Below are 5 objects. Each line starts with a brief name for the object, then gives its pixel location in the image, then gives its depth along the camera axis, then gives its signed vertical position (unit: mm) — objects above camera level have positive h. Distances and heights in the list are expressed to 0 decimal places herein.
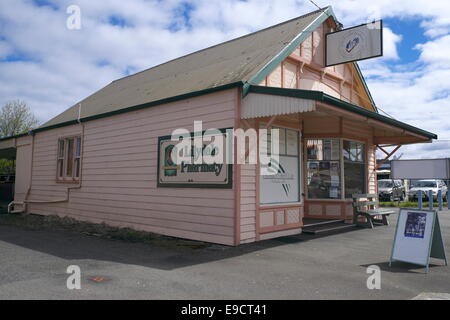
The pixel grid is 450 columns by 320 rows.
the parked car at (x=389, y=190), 26516 -6
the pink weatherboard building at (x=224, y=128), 8227 +1416
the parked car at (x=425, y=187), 26375 +253
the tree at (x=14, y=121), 34344 +6067
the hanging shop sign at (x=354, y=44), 10523 +4332
